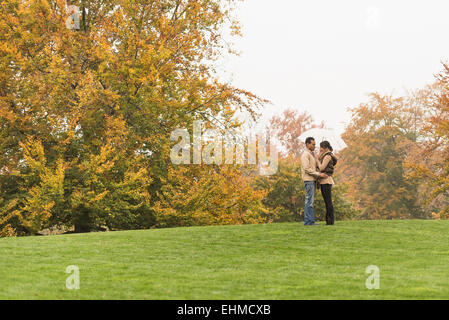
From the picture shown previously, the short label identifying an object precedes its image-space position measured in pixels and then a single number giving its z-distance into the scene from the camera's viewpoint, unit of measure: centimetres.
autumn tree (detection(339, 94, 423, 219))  4284
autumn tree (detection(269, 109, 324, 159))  4634
